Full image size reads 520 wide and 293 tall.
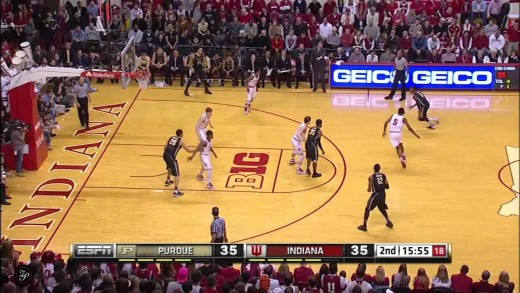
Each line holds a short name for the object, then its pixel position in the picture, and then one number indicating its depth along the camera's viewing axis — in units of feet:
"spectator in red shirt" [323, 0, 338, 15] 110.83
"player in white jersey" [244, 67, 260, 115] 90.07
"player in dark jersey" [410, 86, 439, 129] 87.04
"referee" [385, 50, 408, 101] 95.14
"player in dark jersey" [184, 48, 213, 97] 99.25
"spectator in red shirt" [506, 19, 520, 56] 103.45
